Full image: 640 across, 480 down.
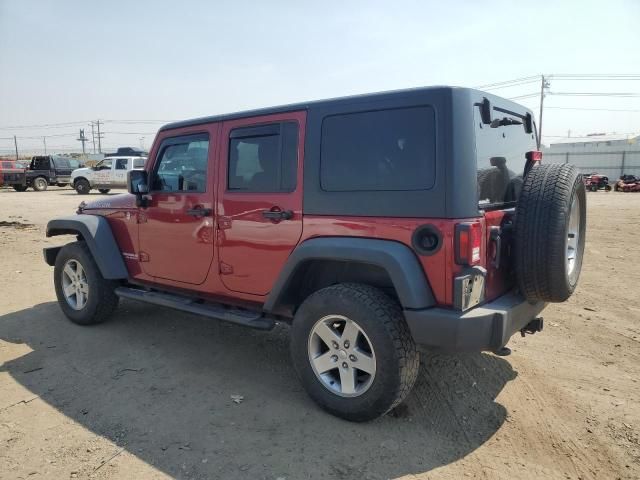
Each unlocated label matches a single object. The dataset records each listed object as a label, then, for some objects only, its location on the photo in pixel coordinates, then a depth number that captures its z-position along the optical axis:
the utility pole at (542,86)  51.54
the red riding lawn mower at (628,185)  30.20
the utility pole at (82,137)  81.50
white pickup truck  22.23
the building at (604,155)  42.84
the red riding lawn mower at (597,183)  31.05
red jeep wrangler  2.62
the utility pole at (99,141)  93.28
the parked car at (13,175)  25.02
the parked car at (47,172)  26.30
